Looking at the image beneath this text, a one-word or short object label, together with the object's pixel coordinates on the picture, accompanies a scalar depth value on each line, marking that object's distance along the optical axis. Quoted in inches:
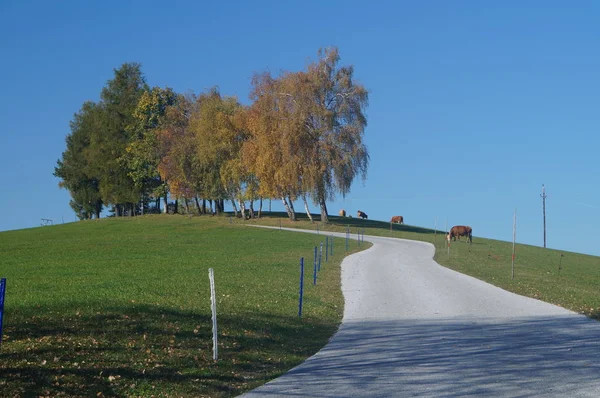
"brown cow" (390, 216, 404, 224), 3821.4
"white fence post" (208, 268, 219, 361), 471.5
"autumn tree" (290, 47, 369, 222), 2490.2
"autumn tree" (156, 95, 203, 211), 2915.8
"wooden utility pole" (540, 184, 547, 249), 3026.6
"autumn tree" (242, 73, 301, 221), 2495.1
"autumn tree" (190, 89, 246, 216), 2812.5
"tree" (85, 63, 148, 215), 3186.5
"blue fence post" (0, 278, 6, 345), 376.2
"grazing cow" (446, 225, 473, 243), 2541.6
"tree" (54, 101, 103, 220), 3400.6
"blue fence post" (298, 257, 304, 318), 699.4
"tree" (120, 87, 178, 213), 3063.5
